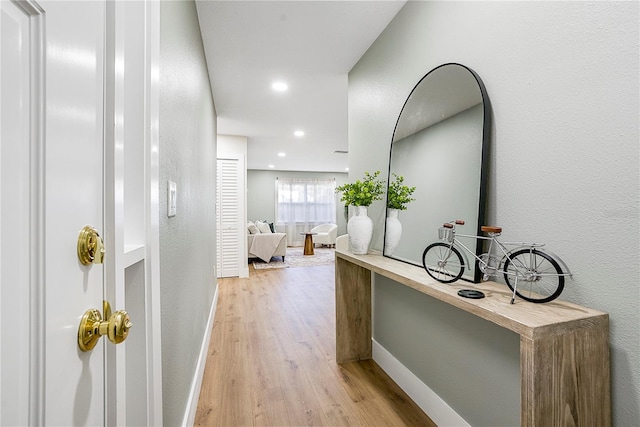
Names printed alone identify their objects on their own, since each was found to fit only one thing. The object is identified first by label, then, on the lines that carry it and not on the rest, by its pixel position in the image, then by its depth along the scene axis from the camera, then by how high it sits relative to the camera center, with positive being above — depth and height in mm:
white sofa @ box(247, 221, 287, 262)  6410 -703
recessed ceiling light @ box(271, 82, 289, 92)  2824 +1215
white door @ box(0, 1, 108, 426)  365 +10
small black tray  1038 -286
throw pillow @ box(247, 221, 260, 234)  6605 -373
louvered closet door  4773 -17
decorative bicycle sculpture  959 -188
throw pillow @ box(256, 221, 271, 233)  7348 -368
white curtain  9359 +247
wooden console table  782 -394
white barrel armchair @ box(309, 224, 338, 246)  8781 -718
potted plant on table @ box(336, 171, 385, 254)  1904 +17
